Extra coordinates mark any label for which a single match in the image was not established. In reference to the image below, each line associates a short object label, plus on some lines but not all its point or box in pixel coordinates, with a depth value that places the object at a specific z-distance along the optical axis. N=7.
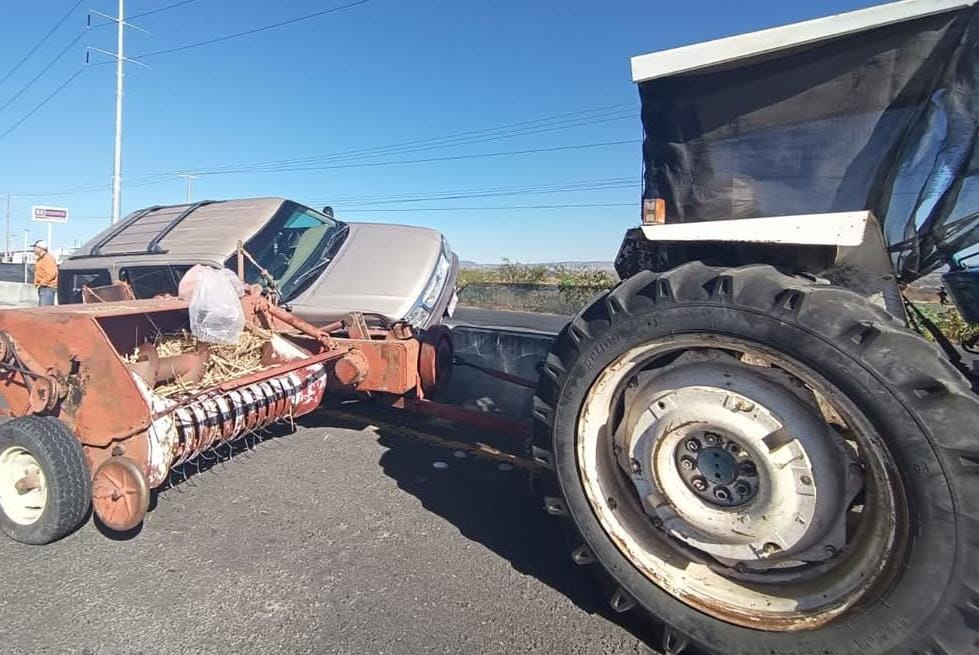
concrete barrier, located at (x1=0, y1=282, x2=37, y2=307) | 14.22
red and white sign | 25.56
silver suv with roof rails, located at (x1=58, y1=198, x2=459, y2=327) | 4.91
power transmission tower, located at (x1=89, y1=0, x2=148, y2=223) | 20.20
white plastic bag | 3.44
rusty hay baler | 2.65
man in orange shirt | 9.66
